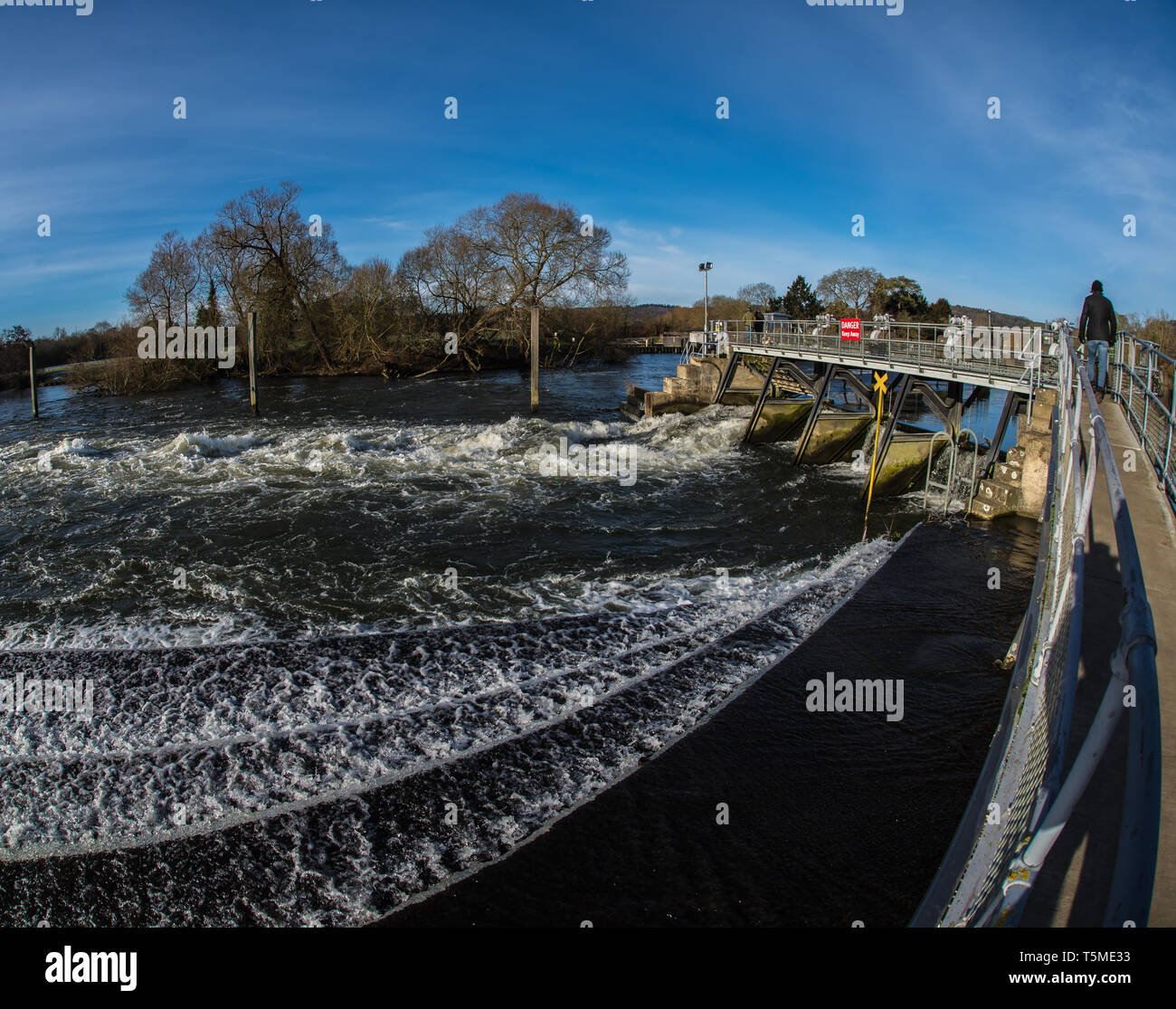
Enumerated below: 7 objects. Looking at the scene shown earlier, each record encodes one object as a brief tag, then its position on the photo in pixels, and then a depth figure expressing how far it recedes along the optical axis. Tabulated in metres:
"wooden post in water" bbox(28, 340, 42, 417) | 36.06
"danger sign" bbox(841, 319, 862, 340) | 22.12
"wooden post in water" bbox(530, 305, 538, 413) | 34.17
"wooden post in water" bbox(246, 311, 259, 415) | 34.22
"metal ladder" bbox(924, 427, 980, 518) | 14.52
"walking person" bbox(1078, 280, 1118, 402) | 12.27
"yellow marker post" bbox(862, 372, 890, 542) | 16.58
